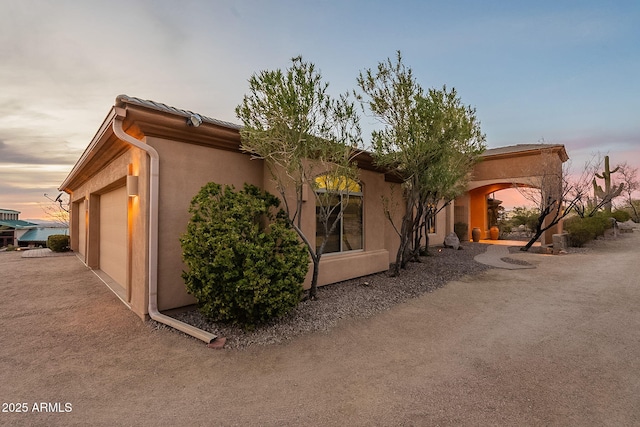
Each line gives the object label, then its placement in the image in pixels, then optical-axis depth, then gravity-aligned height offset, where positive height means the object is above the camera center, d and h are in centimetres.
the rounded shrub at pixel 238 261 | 405 -61
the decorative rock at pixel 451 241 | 1402 -116
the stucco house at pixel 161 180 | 460 +87
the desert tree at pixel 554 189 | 1269 +135
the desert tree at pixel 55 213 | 2078 +95
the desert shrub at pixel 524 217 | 1817 +8
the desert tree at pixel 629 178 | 2134 +308
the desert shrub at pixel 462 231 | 1670 -74
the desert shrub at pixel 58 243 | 1387 -92
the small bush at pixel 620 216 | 1980 +5
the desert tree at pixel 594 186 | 1303 +188
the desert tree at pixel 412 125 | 676 +245
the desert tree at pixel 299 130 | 455 +166
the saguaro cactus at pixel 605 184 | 2009 +253
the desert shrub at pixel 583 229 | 1342 -62
